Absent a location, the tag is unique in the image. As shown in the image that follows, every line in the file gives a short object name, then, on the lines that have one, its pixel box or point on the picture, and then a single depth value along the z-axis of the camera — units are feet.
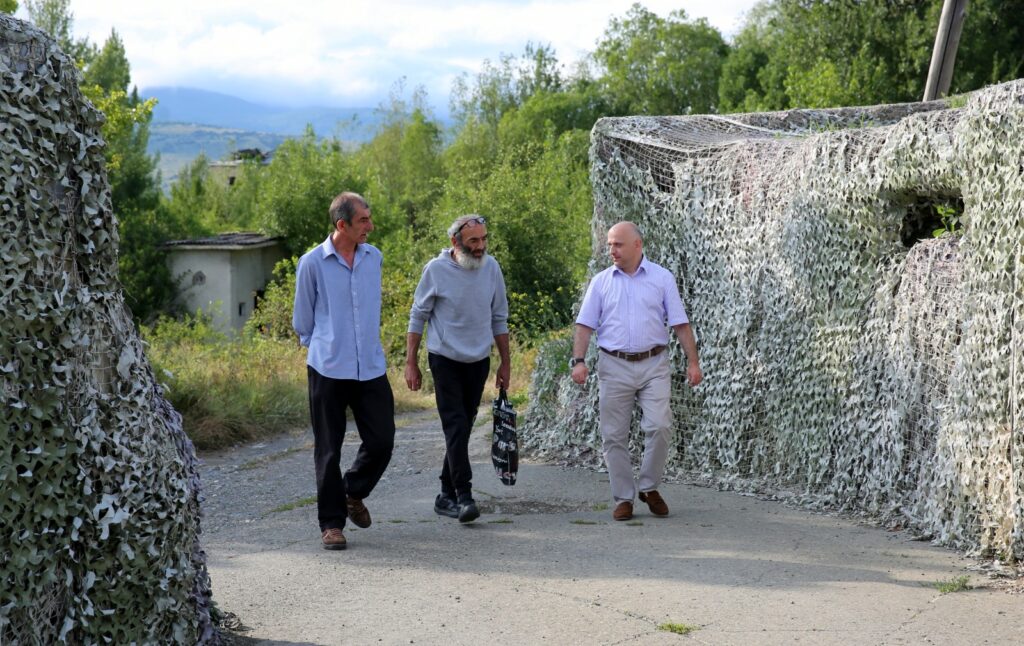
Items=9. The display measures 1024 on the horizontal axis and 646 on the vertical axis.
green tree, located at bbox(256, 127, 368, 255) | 135.85
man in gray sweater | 25.64
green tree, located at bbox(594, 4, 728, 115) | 185.26
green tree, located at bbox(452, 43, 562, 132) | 229.66
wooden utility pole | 43.60
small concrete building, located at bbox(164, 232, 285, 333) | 128.98
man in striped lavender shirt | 25.90
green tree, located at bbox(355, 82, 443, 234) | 183.21
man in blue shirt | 23.20
